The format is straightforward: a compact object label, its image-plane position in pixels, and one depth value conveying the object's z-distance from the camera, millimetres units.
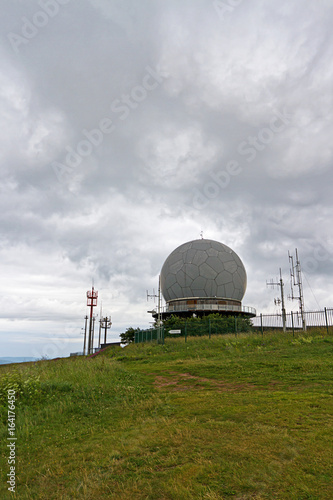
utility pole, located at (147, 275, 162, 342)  31431
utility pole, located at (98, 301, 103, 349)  66862
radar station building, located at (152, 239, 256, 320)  40781
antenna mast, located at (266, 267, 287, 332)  30191
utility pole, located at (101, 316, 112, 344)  69562
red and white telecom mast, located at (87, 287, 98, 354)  51162
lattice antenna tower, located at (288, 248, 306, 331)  36469
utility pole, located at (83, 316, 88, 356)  56884
